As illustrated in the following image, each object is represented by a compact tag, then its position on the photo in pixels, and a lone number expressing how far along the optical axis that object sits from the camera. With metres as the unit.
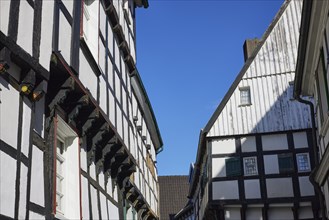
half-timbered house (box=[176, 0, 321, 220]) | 18.48
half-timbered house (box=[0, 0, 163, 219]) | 6.07
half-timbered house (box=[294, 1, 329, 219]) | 10.05
